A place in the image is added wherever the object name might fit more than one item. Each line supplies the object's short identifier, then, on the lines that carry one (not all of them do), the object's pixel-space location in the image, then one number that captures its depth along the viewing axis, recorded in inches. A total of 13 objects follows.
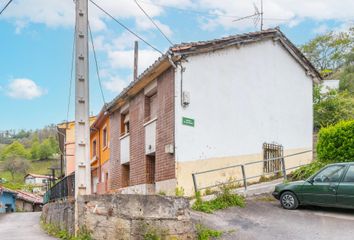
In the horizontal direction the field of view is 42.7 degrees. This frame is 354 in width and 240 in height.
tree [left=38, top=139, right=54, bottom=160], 3398.9
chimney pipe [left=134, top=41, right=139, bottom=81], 1133.2
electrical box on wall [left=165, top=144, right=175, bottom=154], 552.2
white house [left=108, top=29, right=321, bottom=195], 561.6
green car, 450.0
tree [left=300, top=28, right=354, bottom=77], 1581.0
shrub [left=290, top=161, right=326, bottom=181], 597.0
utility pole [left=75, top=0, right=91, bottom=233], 382.0
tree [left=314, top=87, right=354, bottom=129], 928.3
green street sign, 557.3
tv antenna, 758.8
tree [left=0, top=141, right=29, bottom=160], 3236.0
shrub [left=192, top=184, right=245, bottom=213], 460.1
